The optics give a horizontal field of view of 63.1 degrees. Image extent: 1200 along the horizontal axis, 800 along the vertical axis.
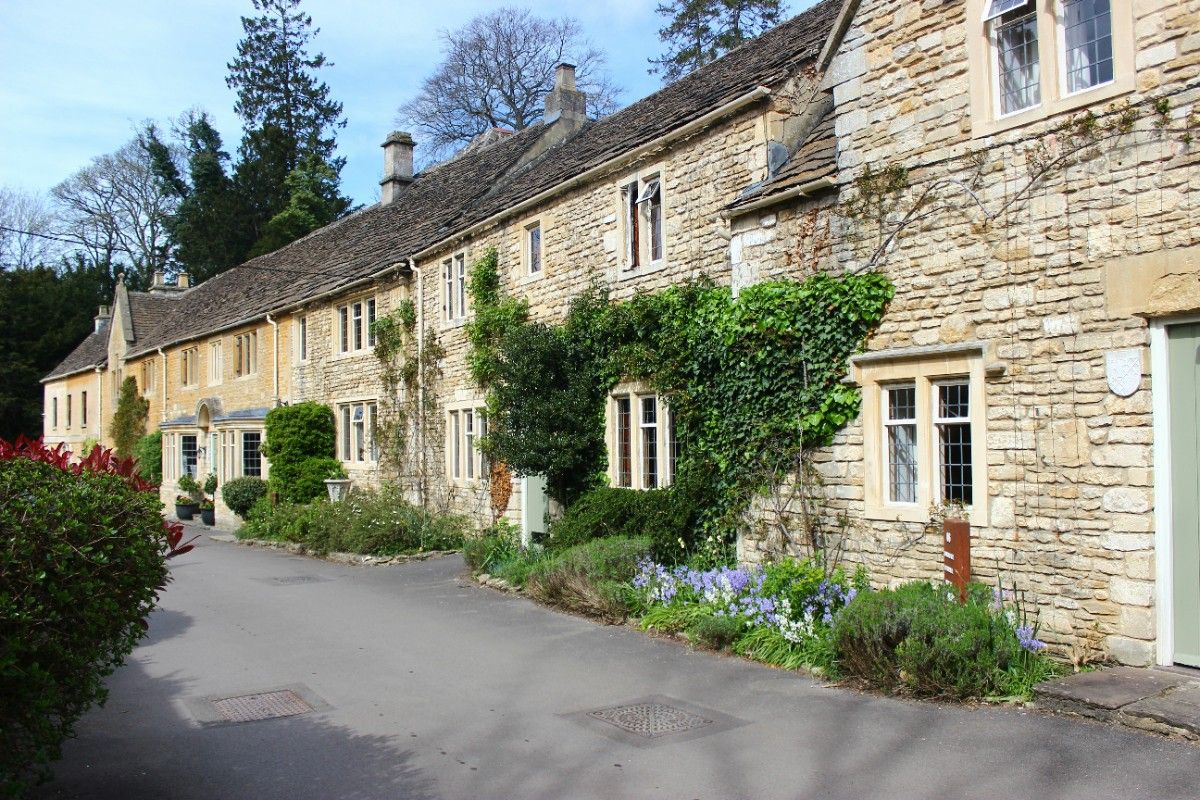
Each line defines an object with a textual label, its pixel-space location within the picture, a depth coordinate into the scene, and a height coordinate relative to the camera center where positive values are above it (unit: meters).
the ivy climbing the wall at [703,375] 10.98 +0.74
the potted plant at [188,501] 33.56 -2.19
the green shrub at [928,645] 7.98 -1.86
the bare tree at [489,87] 41.91 +14.97
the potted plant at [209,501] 31.77 -2.14
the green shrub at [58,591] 4.99 -0.83
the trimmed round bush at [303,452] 26.23 -0.46
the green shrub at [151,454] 38.38 -0.66
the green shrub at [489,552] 16.55 -2.07
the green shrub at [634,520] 13.16 -1.31
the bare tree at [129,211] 57.66 +13.60
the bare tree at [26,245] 55.22 +11.80
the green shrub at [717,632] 10.24 -2.15
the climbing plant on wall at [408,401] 22.23 +0.77
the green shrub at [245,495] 28.33 -1.71
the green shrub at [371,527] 19.91 -2.00
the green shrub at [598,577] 12.17 -1.92
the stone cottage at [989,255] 8.16 +1.74
